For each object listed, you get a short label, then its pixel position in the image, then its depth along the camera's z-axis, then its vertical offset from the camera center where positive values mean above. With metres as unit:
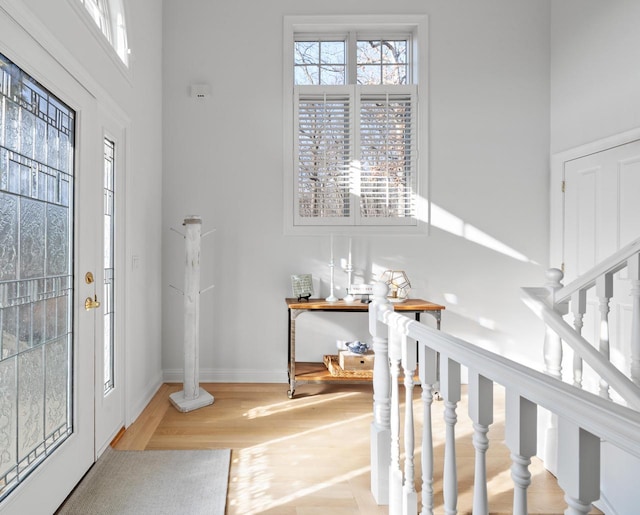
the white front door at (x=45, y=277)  1.35 -0.09
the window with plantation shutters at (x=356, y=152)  3.35 +0.91
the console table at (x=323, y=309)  2.87 -0.42
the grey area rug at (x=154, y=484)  1.66 -1.09
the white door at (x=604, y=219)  2.62 +0.28
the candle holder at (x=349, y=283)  3.05 -0.24
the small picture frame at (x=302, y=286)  3.11 -0.25
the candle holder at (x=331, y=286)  3.07 -0.26
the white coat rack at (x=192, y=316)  2.73 -0.44
